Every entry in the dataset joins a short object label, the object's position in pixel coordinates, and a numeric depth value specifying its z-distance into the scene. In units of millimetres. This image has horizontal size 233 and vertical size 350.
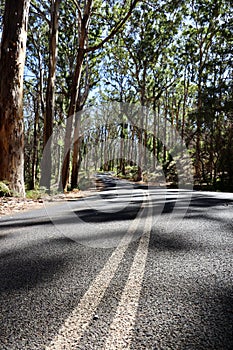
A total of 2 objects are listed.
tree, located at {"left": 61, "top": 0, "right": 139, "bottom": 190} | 12648
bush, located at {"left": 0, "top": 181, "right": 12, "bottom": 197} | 6629
